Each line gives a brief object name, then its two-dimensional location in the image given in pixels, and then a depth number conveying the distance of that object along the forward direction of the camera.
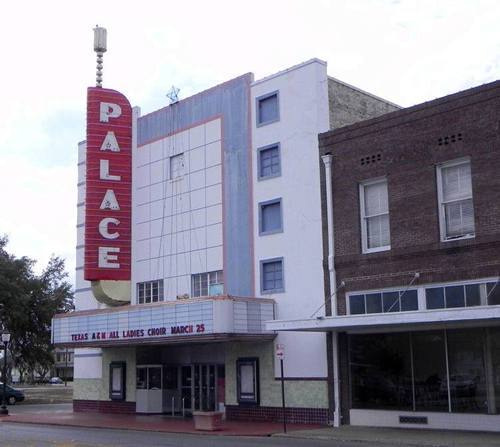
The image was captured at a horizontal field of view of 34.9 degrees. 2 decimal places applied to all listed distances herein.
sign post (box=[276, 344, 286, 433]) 24.92
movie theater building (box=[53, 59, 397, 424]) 28.73
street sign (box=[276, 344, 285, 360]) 24.92
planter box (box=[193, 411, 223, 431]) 26.25
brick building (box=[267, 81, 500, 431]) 23.53
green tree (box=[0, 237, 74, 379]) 50.88
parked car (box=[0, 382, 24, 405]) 51.72
